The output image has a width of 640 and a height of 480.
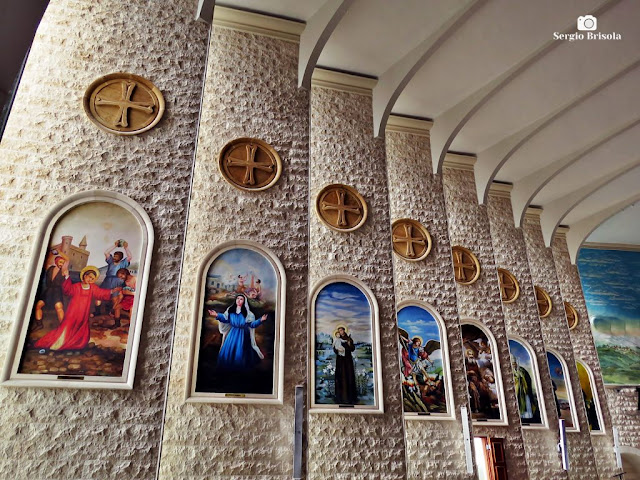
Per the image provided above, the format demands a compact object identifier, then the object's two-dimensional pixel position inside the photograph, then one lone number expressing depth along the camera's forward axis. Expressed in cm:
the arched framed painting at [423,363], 709
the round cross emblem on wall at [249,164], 573
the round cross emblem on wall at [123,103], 491
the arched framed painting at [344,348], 581
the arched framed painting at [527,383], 895
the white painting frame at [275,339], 479
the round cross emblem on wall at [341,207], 667
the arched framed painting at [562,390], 987
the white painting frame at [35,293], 394
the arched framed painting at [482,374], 802
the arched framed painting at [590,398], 1073
